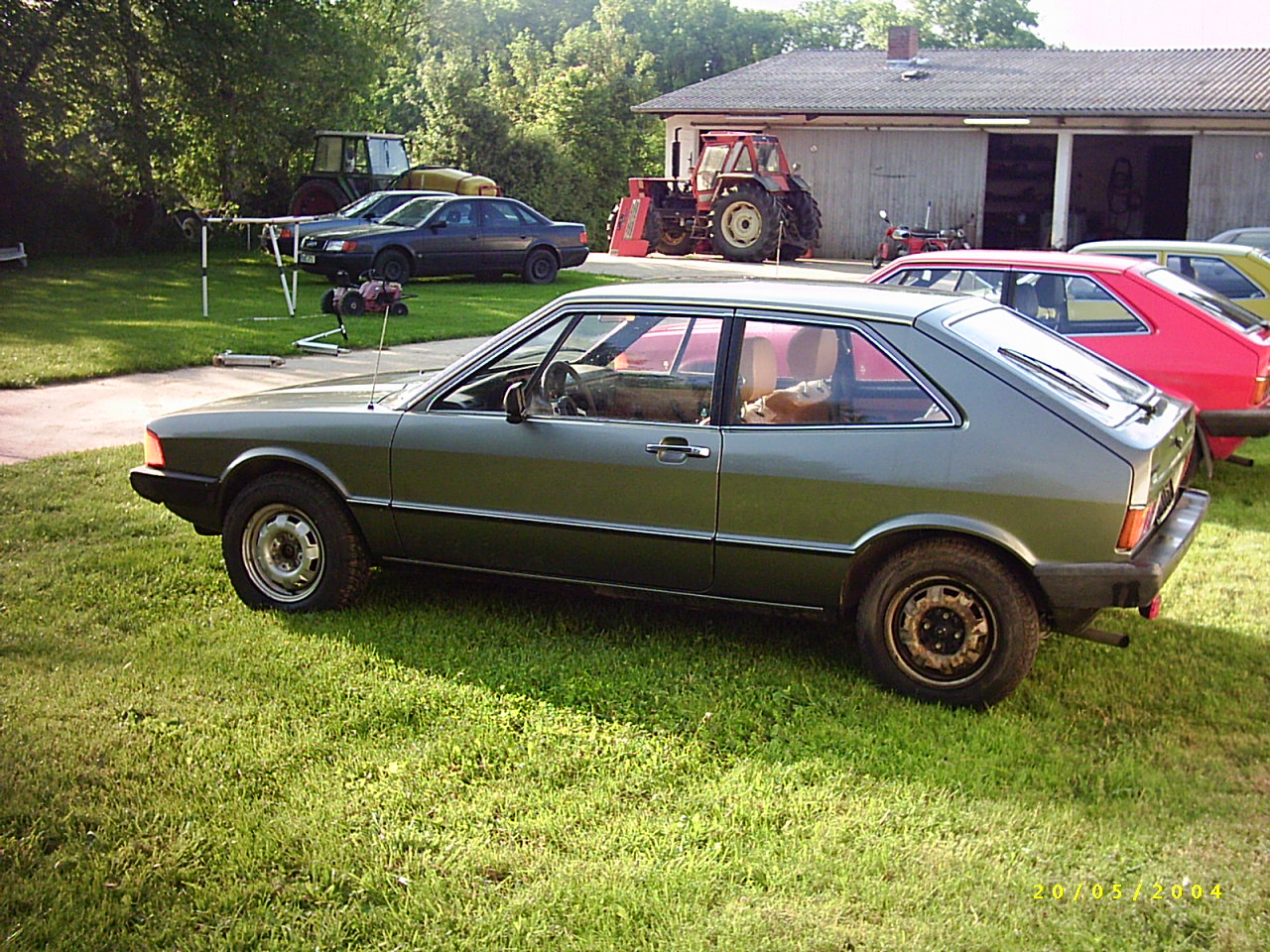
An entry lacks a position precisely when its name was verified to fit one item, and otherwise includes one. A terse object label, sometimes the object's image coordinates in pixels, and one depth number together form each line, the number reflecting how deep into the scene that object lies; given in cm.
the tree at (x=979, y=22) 8962
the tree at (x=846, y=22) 9150
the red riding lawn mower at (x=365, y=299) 1598
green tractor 2814
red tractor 2847
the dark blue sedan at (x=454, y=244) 2078
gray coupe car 472
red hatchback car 815
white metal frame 1593
